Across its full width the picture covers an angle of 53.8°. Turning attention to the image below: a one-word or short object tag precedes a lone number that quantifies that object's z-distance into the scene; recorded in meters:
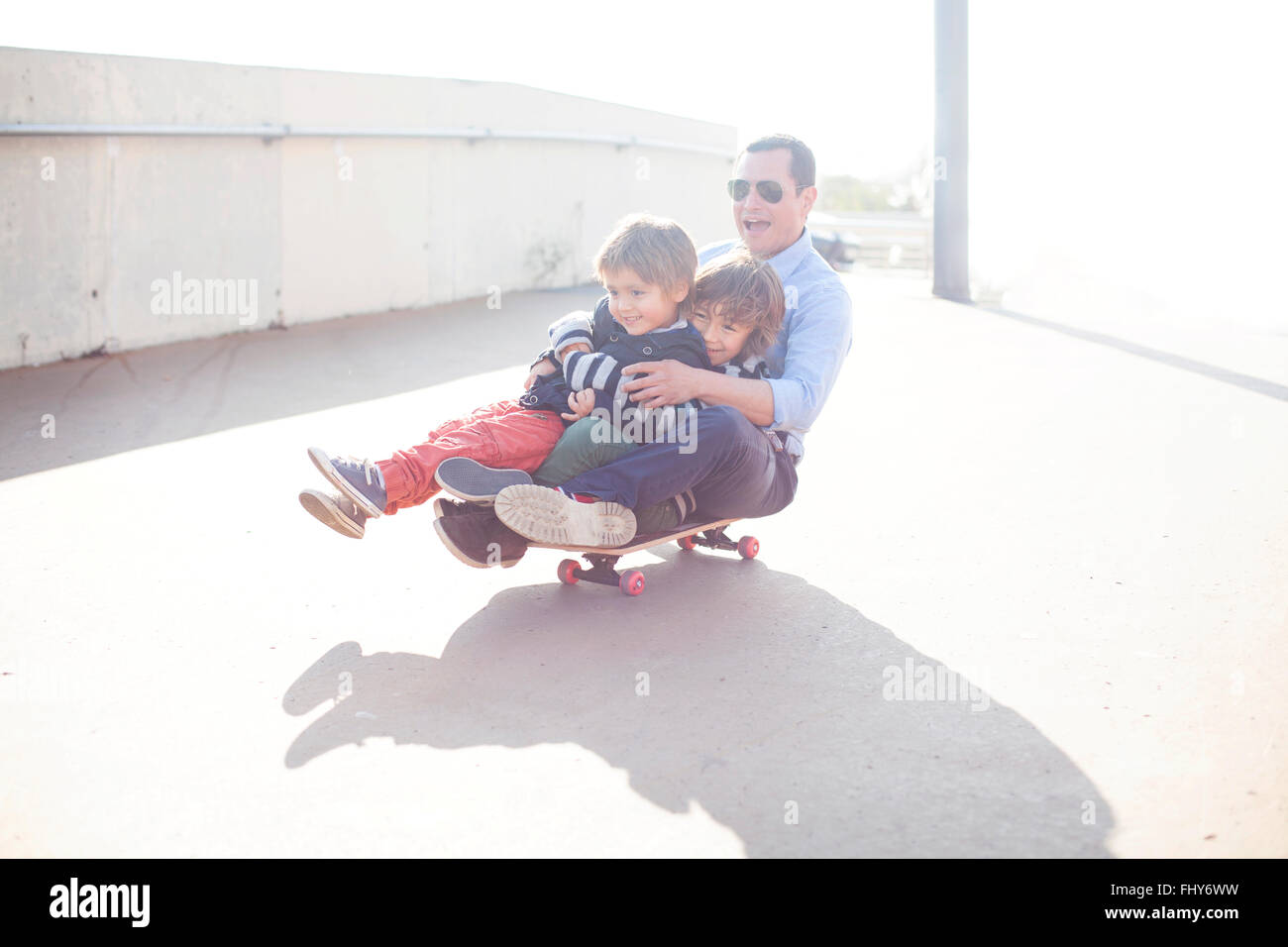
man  3.69
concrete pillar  12.85
